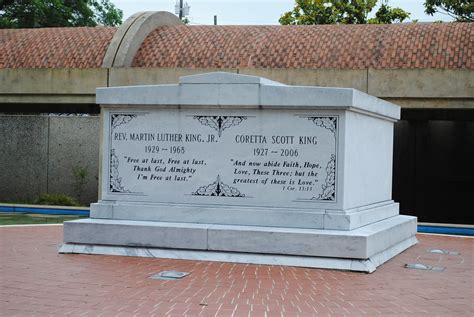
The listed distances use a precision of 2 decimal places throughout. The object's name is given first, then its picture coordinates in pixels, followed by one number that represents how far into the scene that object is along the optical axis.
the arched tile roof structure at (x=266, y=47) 17.78
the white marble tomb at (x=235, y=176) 9.16
